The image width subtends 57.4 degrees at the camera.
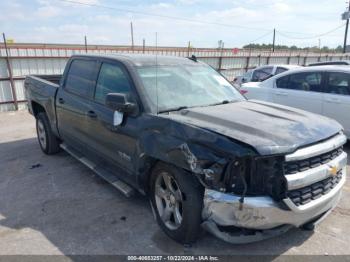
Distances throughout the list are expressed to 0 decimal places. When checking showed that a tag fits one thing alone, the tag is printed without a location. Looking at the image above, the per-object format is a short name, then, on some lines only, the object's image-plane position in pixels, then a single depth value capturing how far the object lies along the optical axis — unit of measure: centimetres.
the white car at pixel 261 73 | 1167
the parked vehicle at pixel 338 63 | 775
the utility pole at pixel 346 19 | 3480
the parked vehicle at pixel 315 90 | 618
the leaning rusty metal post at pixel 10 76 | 1102
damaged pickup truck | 262
